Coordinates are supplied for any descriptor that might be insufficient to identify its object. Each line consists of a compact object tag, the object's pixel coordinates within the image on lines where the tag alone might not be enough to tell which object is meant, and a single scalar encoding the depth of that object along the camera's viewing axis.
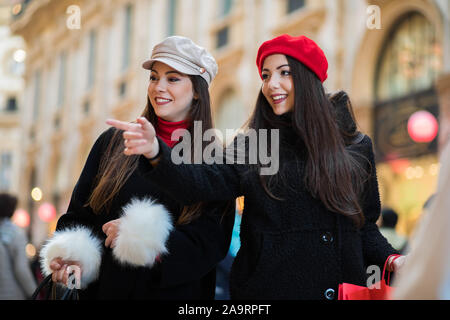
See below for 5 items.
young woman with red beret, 2.13
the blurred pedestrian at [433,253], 1.18
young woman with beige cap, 2.20
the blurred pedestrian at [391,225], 5.05
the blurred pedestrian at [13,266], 4.60
